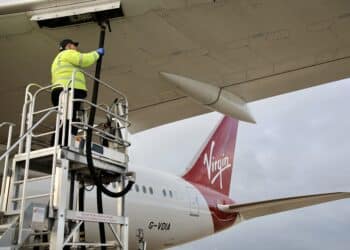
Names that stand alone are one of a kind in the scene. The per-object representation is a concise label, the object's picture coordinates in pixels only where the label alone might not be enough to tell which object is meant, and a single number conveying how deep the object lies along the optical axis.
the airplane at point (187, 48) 5.68
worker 4.82
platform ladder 3.88
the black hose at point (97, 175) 4.21
